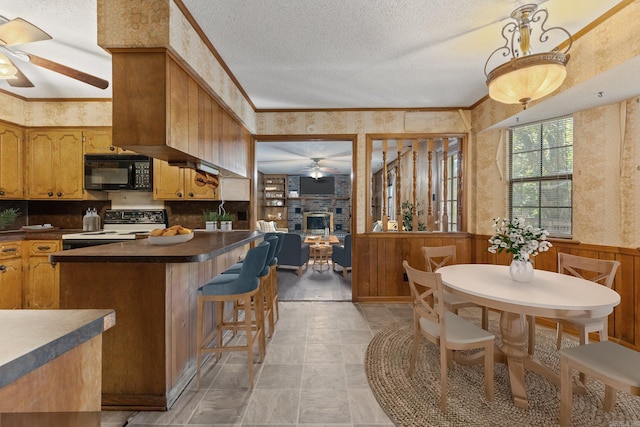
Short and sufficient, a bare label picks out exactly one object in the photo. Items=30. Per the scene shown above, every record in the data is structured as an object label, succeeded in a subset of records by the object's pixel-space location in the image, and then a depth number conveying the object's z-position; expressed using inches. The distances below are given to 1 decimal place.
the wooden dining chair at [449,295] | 92.0
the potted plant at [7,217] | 133.9
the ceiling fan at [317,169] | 278.4
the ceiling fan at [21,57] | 67.1
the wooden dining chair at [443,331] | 67.9
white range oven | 148.8
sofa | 260.5
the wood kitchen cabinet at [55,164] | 139.1
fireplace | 372.5
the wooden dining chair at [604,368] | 53.4
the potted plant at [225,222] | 151.7
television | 372.8
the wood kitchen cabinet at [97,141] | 142.0
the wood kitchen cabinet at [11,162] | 130.4
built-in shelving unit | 370.0
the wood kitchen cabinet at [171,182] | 148.9
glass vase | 76.5
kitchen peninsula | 68.4
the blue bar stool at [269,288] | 100.3
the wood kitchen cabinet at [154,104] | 73.4
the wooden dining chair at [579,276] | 75.9
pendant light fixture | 67.6
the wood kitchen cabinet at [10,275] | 120.0
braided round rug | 65.4
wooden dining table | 60.4
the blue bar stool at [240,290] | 76.5
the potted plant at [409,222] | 179.2
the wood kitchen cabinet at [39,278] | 127.1
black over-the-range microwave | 140.9
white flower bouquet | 76.3
